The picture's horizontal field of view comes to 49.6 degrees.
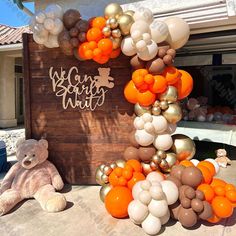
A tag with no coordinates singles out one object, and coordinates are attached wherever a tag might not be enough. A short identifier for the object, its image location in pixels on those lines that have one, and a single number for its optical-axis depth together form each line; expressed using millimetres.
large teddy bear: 3488
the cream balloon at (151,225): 2773
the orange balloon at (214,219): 2901
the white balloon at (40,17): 3383
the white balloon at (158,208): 2756
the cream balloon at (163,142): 3400
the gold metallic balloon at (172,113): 3367
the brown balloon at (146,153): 3430
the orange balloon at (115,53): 3422
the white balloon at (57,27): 3398
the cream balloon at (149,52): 3109
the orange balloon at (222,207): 2834
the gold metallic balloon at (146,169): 3480
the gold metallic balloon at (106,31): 3232
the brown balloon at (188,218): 2785
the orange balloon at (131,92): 3389
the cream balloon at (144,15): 3159
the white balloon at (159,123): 3316
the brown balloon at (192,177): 2928
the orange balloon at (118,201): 3004
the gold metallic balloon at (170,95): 3322
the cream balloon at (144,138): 3346
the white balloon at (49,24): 3355
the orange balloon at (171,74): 3289
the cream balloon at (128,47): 3243
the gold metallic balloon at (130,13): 3326
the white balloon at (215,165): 3709
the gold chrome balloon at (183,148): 3607
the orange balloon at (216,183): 3090
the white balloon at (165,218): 2881
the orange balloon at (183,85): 3436
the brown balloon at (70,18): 3443
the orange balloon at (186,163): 3336
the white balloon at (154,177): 3098
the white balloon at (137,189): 2912
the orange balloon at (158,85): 3217
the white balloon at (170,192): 2855
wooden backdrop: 3881
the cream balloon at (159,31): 3107
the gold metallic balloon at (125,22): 3186
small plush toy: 5336
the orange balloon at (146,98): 3262
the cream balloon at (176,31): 3248
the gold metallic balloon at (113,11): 3285
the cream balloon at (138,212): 2799
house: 10173
